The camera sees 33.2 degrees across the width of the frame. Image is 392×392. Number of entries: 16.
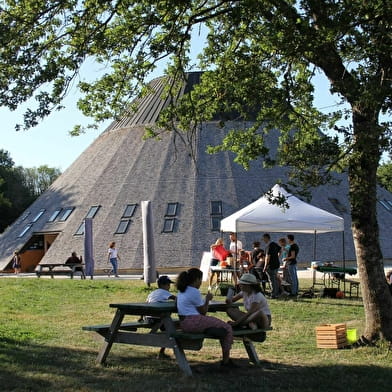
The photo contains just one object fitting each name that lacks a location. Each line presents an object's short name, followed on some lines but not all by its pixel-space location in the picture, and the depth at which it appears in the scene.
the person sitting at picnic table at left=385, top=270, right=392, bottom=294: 14.21
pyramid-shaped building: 33.31
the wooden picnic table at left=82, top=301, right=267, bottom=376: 7.77
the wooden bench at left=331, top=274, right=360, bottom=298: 17.58
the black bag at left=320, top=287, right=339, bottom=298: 17.22
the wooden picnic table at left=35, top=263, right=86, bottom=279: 27.25
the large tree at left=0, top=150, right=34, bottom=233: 62.91
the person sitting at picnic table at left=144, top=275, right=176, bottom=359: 9.18
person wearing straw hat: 8.62
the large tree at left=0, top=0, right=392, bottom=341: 9.30
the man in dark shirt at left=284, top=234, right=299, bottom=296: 17.53
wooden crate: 9.87
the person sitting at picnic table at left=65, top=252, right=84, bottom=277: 29.03
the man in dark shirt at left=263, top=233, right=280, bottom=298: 17.16
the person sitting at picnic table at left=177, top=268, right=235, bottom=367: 7.90
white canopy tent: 18.14
